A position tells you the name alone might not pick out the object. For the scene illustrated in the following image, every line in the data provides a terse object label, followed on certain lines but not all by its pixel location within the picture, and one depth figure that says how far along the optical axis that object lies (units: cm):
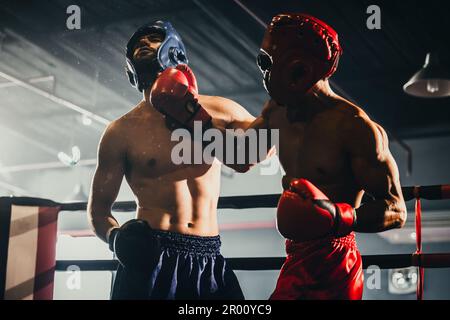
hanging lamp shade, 495
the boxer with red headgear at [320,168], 176
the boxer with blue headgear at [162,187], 214
